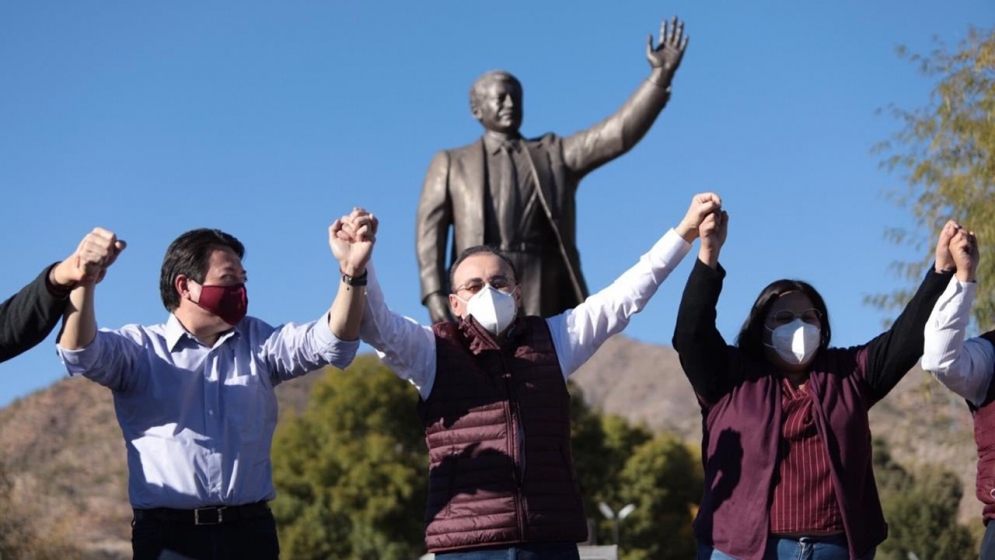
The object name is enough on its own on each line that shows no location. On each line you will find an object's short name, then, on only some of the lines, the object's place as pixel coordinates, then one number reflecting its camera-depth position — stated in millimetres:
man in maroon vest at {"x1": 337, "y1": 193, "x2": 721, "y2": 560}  4910
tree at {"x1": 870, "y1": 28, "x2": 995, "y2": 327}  14109
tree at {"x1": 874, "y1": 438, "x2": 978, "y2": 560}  36544
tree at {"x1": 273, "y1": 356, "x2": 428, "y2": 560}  36625
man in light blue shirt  4773
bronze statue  9008
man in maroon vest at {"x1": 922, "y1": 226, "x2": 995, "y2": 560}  5074
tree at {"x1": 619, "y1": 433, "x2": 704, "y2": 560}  39625
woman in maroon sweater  4984
